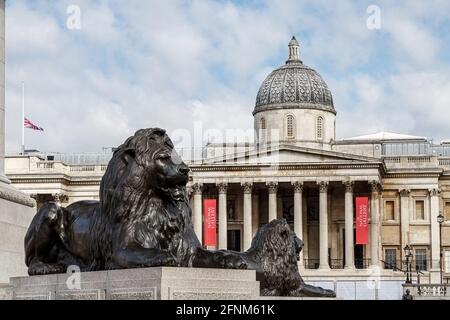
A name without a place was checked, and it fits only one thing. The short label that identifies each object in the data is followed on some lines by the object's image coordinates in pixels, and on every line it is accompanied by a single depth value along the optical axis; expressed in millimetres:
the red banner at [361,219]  87750
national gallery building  93938
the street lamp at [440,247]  93938
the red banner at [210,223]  88750
